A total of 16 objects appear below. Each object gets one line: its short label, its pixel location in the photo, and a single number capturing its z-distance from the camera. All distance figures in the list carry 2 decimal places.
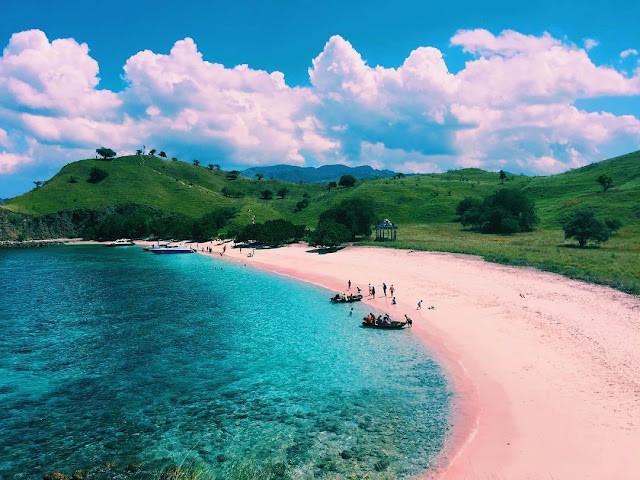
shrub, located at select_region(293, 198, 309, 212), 181.69
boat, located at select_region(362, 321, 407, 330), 37.94
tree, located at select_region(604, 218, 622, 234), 94.50
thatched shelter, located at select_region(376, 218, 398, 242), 96.26
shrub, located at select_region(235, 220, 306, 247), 106.56
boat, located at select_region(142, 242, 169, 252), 118.38
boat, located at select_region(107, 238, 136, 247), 137.25
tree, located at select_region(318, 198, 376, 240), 104.38
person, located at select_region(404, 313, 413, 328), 38.12
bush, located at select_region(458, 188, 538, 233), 113.97
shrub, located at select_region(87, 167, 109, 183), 193.88
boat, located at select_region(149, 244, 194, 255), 109.81
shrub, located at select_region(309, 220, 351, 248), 89.50
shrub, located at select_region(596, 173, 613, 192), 134.75
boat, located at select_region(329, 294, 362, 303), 49.38
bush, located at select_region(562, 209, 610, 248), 77.19
